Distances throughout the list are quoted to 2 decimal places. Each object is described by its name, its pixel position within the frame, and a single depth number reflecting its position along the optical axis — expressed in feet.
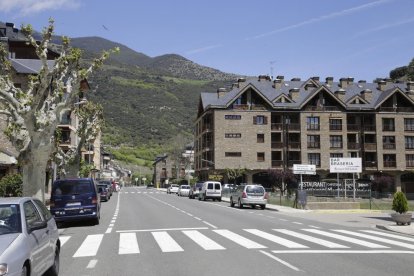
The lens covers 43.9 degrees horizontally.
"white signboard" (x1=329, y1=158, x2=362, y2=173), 137.28
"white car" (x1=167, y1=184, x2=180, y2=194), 260.54
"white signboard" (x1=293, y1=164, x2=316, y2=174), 133.80
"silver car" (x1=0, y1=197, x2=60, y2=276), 20.29
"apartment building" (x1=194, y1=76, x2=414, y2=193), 239.30
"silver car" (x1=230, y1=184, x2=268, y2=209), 113.80
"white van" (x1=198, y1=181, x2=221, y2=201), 163.32
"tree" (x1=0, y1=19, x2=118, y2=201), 60.49
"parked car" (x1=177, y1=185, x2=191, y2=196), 219.00
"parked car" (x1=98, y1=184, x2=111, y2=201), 150.10
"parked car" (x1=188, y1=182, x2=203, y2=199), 180.65
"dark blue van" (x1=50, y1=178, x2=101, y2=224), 64.85
